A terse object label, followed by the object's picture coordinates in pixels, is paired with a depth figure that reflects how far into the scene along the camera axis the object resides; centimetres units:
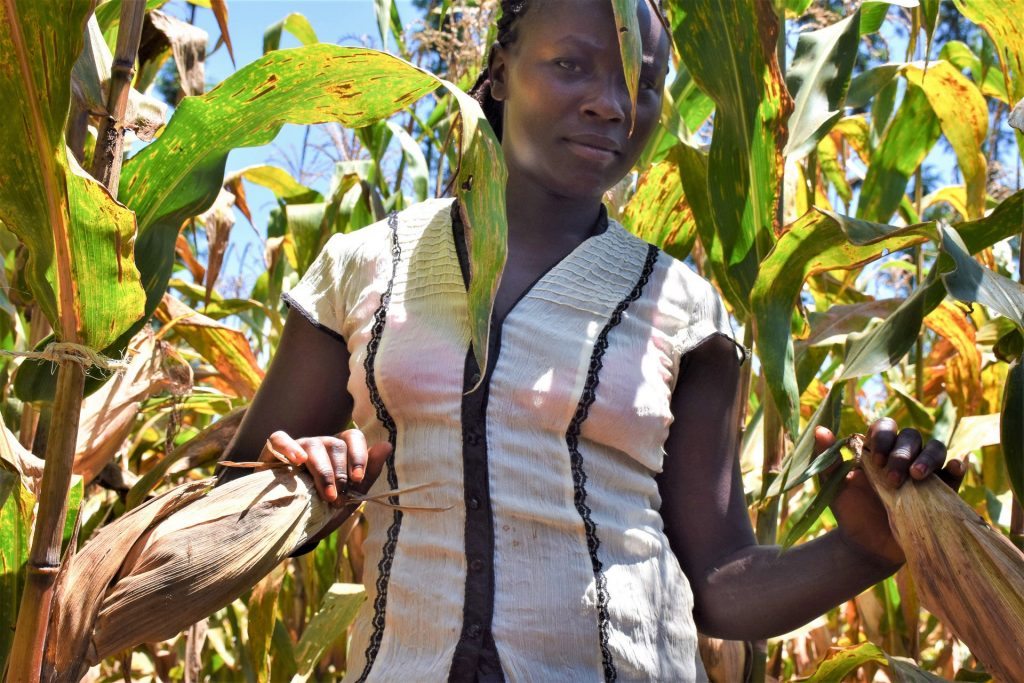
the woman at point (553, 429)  93
